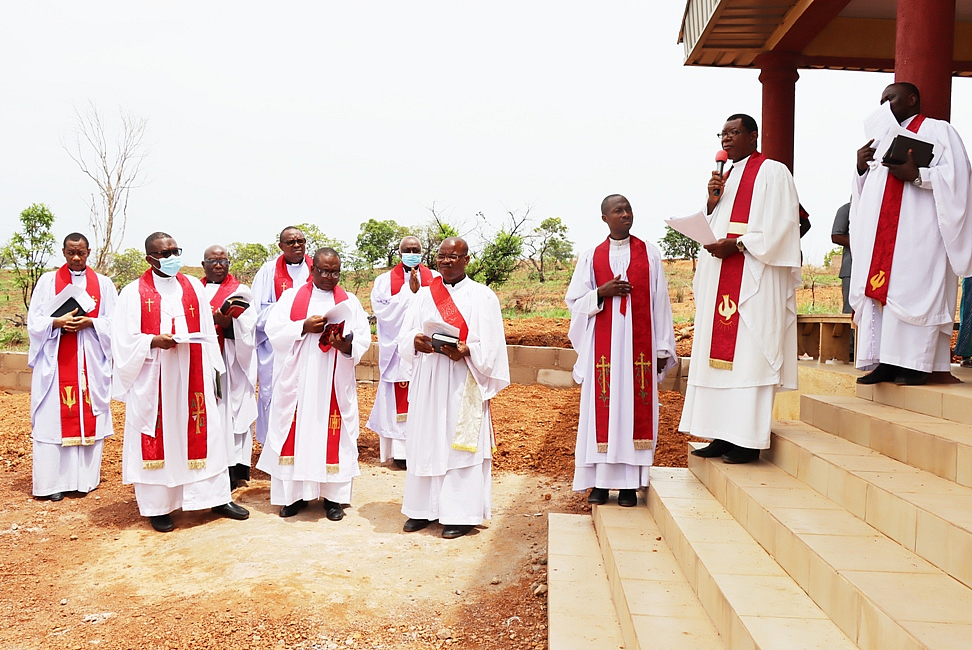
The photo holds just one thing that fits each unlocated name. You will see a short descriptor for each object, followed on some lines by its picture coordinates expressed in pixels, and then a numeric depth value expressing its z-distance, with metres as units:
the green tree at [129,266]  28.75
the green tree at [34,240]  19.92
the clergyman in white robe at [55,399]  7.37
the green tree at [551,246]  28.22
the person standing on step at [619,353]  5.75
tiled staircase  2.93
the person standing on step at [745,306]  5.11
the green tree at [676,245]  33.12
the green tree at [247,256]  34.78
